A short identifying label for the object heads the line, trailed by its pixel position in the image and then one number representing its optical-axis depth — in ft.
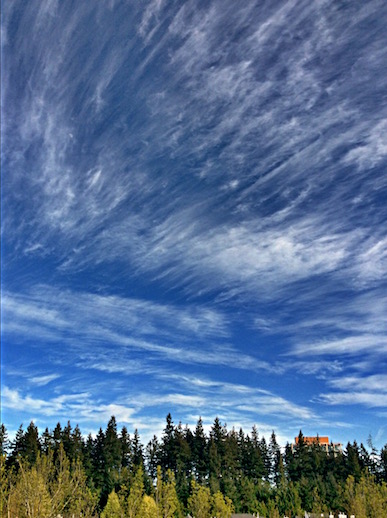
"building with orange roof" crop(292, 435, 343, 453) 599.66
